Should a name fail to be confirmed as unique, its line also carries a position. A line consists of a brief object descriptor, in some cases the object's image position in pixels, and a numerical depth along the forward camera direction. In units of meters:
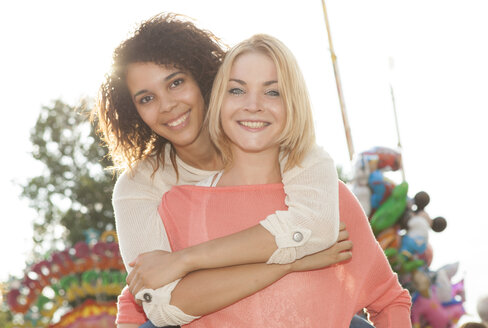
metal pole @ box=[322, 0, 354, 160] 9.34
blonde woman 2.56
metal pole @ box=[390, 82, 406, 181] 7.91
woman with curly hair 2.51
